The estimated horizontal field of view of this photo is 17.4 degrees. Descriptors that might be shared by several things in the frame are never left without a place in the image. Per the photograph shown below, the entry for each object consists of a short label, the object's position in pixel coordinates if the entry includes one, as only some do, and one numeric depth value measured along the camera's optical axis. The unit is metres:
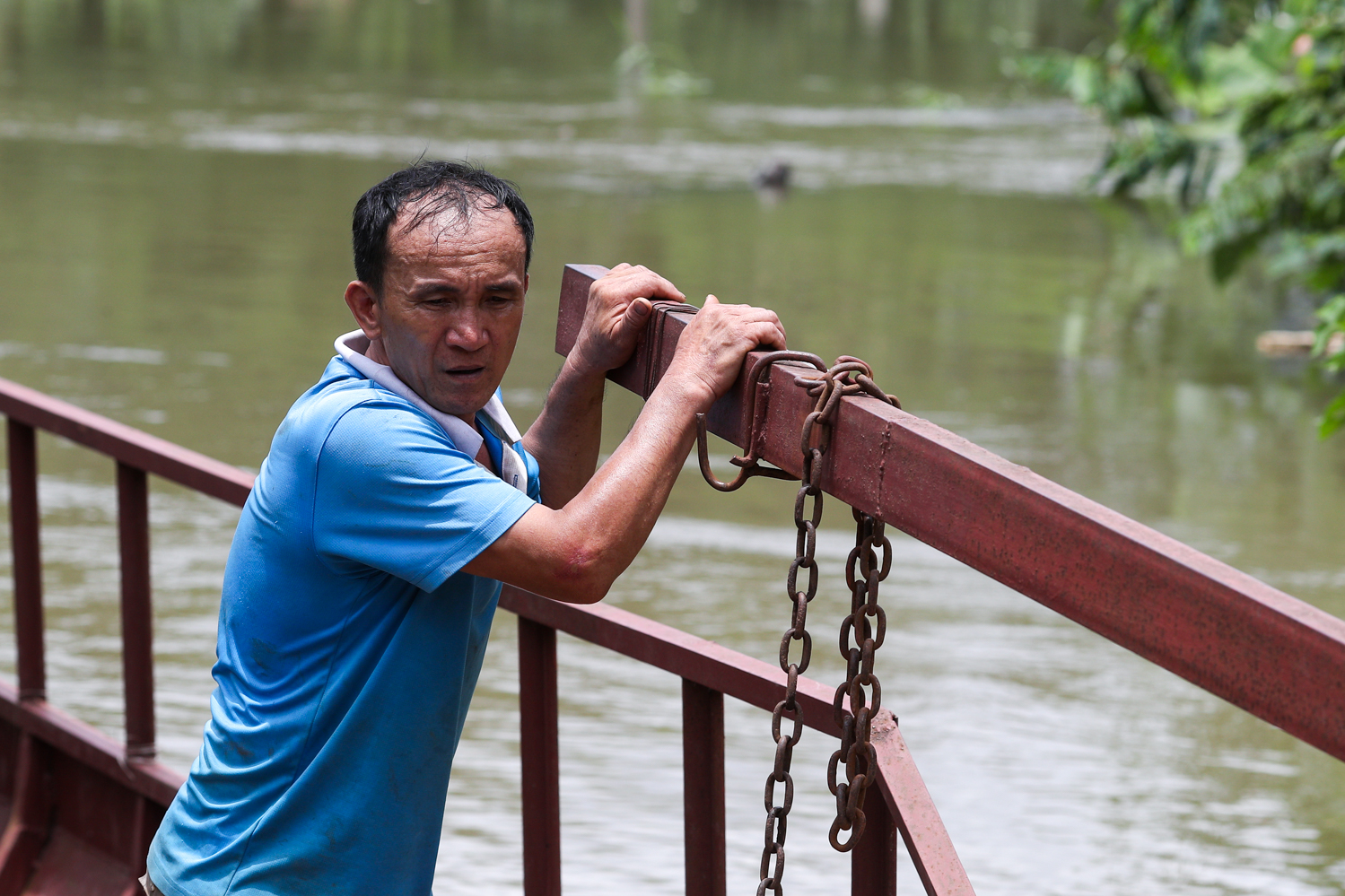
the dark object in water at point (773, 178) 18.05
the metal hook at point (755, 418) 3.59
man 3.62
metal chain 3.52
